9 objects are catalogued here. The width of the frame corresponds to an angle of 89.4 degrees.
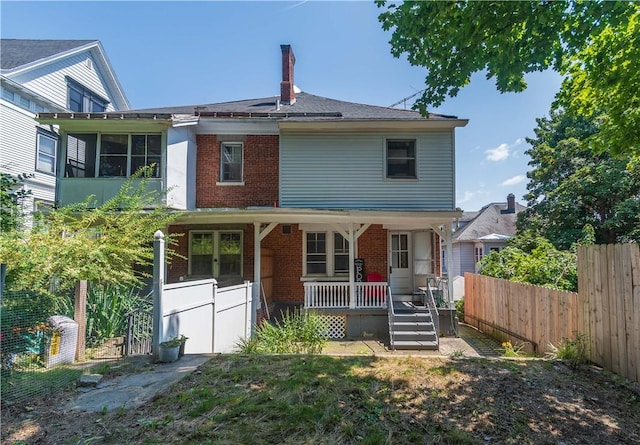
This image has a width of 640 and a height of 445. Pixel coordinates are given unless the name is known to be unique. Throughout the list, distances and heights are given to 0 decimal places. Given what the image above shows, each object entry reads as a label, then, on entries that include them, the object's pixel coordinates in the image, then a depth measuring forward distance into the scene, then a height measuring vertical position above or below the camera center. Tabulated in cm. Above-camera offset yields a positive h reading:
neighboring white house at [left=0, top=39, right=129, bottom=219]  1411 +727
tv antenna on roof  1675 +734
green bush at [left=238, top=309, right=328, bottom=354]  617 -200
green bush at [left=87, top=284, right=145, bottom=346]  646 -149
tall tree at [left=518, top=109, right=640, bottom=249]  1434 +251
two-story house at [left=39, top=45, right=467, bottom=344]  1089 +214
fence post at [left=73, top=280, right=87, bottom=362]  542 -127
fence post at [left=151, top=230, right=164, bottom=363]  530 -102
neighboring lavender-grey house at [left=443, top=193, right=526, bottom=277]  2489 +48
